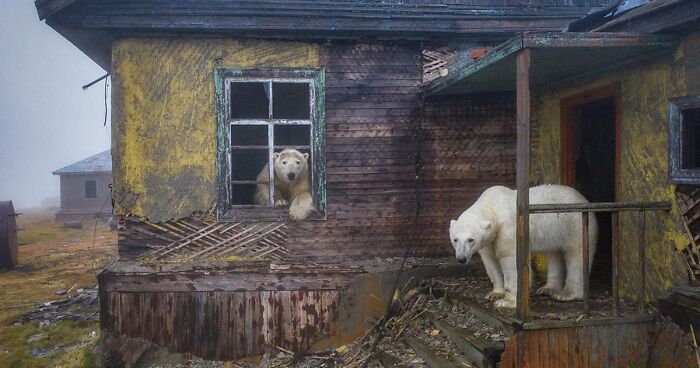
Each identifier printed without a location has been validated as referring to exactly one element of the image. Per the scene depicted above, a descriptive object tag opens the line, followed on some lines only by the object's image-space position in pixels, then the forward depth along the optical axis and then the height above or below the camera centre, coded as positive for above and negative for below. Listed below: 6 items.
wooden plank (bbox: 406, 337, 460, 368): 4.54 -1.74
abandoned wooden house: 5.95 +0.40
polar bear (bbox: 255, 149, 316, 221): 6.19 -0.05
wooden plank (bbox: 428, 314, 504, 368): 4.22 -1.52
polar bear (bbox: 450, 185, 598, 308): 4.88 -0.58
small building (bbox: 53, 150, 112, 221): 25.86 -0.25
